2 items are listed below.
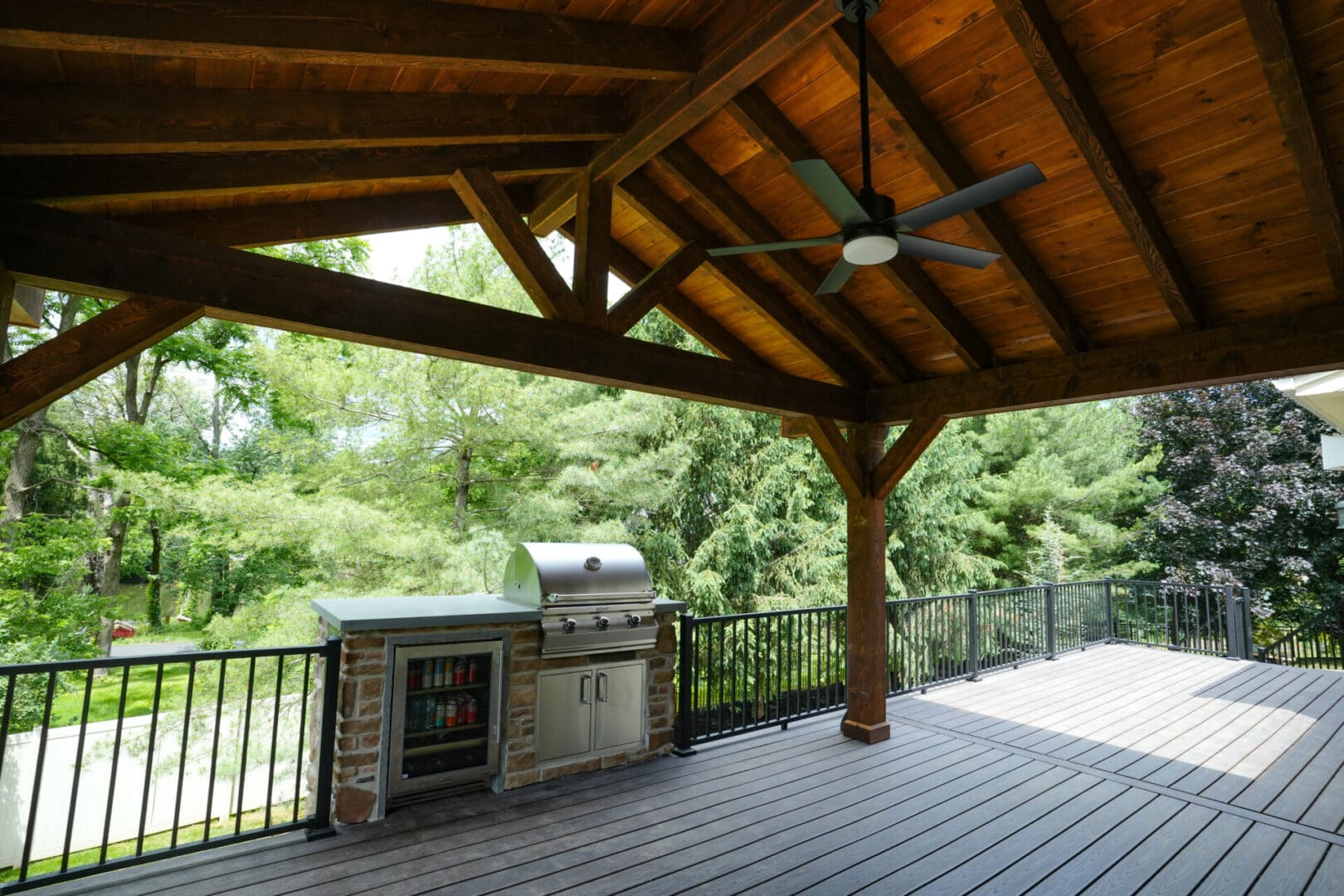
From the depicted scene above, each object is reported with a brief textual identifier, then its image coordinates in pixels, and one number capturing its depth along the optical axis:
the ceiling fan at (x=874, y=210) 2.29
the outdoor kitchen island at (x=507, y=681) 3.62
